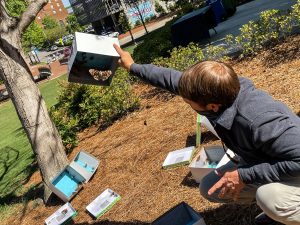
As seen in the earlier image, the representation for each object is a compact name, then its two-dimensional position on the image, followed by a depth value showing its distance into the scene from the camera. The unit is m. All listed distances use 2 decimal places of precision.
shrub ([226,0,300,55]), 4.69
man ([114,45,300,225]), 1.38
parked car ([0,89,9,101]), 18.41
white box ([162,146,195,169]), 2.92
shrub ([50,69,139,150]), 4.91
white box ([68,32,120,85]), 2.14
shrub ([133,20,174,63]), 6.96
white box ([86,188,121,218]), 2.84
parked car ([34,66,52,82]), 20.32
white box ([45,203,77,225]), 2.90
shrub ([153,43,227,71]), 4.81
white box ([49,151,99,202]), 3.26
